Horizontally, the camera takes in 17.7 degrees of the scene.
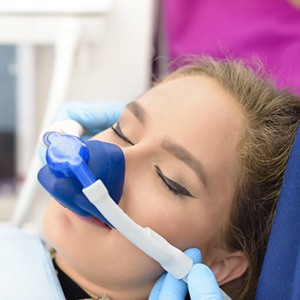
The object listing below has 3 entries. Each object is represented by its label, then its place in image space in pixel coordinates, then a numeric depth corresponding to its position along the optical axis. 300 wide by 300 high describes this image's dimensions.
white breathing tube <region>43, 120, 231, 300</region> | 0.70
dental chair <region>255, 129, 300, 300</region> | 0.74
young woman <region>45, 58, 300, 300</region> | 0.77
